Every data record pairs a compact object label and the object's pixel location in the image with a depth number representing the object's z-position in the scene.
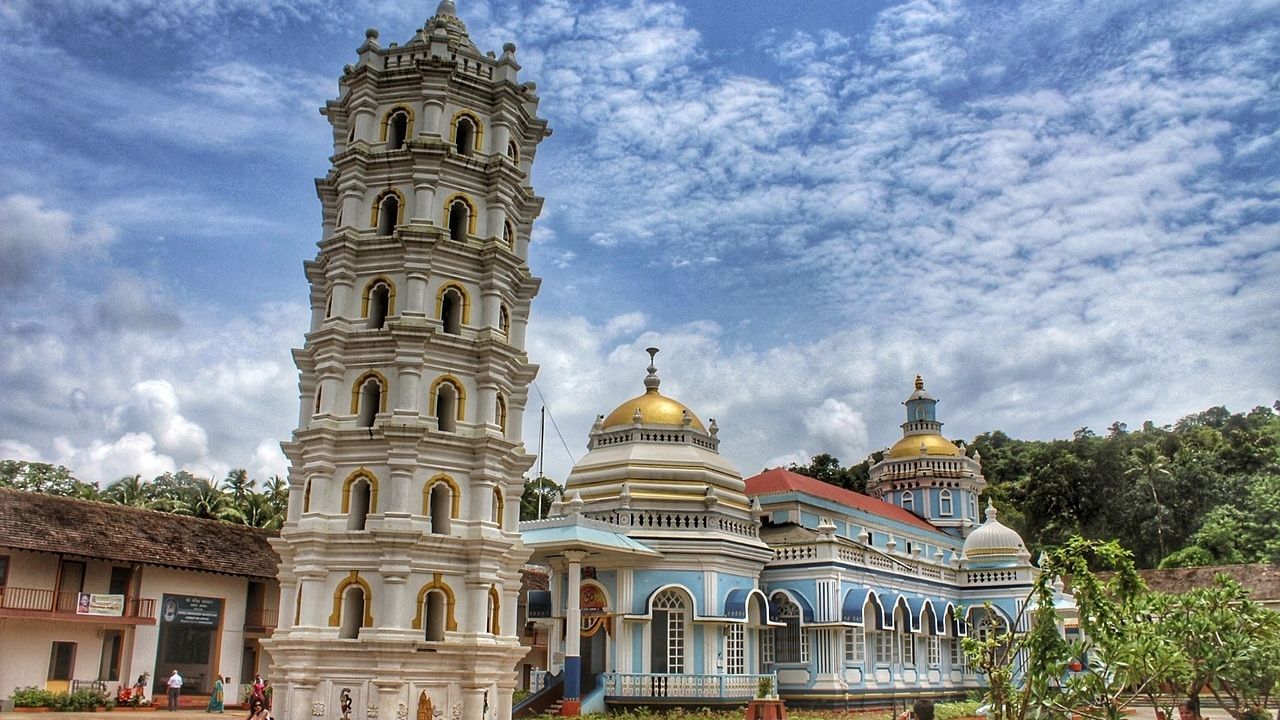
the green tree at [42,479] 53.41
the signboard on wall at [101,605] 29.66
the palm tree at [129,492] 52.32
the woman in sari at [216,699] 29.98
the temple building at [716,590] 29.08
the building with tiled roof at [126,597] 28.69
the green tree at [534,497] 58.56
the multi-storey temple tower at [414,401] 20.69
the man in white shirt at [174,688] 29.52
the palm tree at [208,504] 47.84
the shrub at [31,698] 26.97
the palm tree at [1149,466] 64.50
